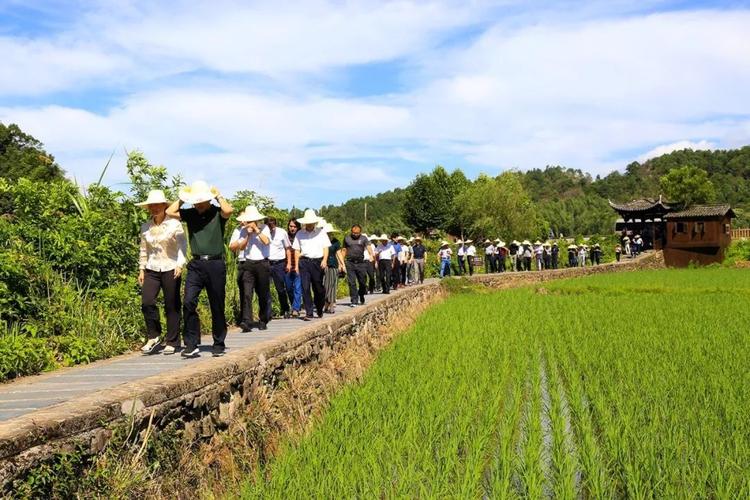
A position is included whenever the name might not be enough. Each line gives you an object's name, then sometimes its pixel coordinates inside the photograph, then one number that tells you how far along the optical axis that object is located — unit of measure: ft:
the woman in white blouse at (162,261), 20.16
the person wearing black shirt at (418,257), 69.67
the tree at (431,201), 214.48
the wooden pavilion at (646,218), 155.12
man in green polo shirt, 19.03
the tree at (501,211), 175.42
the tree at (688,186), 211.00
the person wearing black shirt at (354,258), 39.27
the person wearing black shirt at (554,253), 111.14
